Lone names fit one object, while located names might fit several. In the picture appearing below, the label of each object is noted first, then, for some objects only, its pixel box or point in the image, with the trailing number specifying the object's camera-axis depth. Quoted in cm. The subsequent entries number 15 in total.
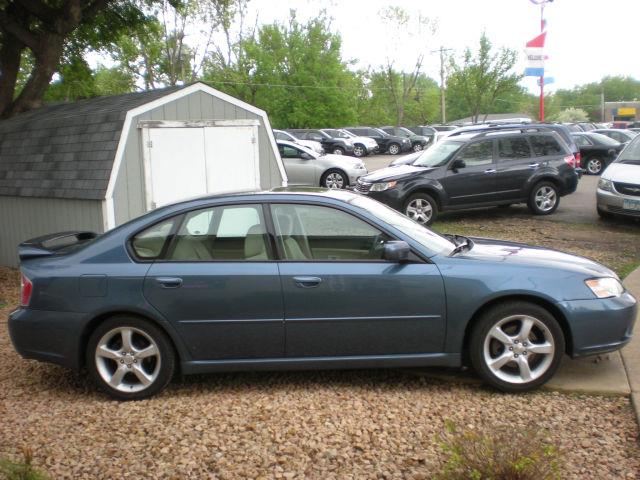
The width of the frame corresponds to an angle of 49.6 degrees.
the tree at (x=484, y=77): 5453
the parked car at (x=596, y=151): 2191
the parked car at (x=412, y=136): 4091
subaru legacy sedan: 465
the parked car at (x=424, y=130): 4406
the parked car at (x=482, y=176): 1230
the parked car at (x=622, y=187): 1133
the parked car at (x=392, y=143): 3974
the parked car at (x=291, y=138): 2813
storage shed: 933
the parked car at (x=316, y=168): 1878
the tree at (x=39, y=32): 1252
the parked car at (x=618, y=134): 2536
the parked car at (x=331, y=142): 3544
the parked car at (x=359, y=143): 3738
